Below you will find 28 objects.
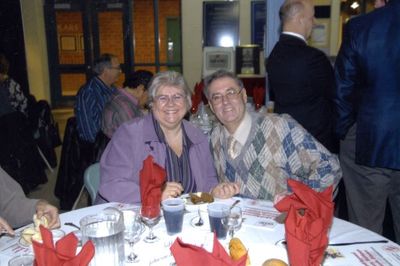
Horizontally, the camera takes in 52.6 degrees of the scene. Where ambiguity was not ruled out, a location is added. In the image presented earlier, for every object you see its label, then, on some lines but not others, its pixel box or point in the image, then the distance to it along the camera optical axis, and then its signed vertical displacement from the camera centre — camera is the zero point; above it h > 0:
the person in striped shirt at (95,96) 3.71 -0.42
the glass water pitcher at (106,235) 1.21 -0.56
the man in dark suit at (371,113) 2.12 -0.36
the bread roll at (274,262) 1.14 -0.59
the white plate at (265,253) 1.30 -0.66
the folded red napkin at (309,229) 1.05 -0.49
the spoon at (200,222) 1.59 -0.66
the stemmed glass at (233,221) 1.45 -0.61
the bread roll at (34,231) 1.42 -0.63
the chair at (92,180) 2.26 -0.70
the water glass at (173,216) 1.47 -0.59
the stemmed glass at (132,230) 1.32 -0.60
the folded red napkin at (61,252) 0.98 -0.48
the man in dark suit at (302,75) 2.71 -0.17
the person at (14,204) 1.75 -0.65
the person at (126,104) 3.33 -0.43
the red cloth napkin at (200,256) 0.88 -0.45
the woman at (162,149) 1.97 -0.49
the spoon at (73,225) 1.57 -0.67
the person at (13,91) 4.78 -0.44
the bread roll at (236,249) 1.18 -0.58
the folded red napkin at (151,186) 1.46 -0.49
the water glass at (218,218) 1.43 -0.58
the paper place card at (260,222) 1.57 -0.66
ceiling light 7.71 +0.82
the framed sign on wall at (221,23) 8.20 +0.55
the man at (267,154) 2.03 -0.52
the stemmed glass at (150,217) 1.46 -0.59
